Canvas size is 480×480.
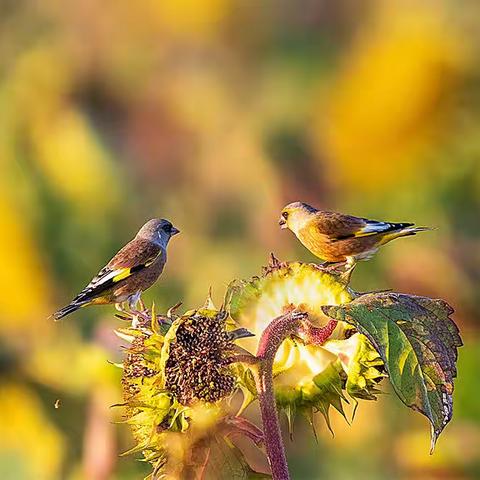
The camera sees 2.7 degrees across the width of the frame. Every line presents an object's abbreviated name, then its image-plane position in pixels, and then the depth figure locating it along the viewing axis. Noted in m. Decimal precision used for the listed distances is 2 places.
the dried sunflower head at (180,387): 7.70
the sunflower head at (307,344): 7.76
